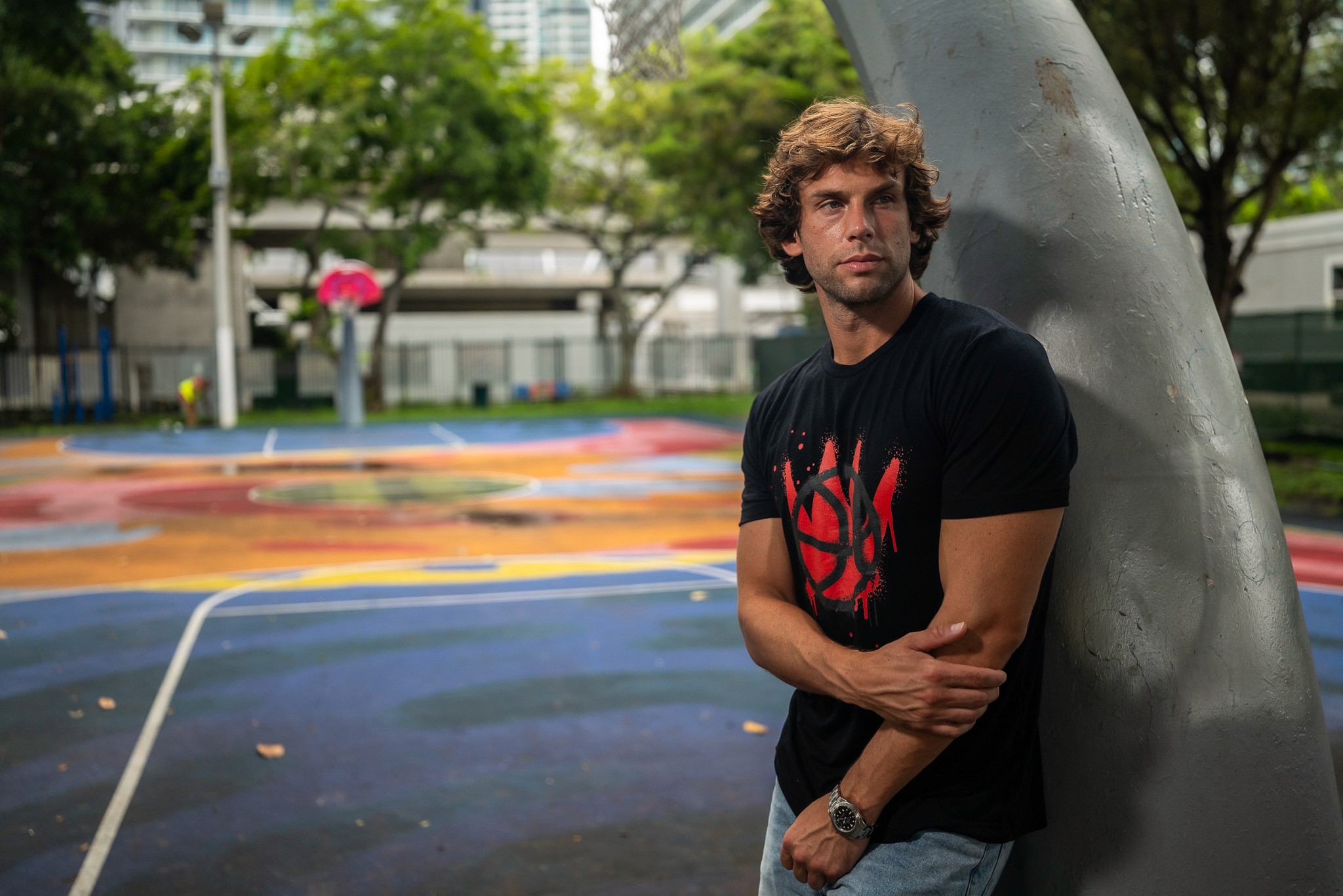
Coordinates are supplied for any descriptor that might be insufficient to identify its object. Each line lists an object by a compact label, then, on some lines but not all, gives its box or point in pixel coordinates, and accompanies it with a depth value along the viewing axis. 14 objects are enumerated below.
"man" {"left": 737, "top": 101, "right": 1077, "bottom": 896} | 2.17
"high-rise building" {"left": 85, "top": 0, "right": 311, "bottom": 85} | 124.12
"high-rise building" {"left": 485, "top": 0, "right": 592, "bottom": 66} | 157.48
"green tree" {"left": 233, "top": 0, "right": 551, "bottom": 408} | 33.75
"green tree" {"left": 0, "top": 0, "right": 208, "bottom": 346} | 30.27
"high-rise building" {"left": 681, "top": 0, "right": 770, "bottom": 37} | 115.75
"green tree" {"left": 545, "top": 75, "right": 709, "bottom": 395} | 40.09
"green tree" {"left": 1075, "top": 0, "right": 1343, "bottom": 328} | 17.80
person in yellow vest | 31.28
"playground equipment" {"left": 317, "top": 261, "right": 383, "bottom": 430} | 30.77
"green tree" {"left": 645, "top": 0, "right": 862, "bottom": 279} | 28.31
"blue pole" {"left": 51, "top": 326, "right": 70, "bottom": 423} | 33.00
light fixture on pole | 28.64
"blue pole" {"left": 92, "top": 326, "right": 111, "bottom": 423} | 33.25
